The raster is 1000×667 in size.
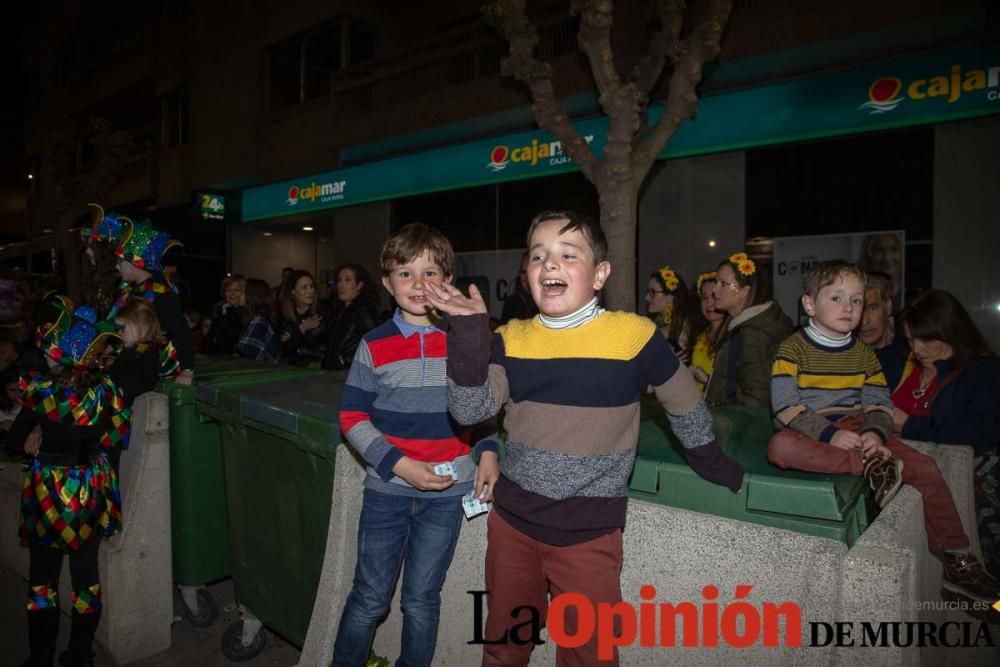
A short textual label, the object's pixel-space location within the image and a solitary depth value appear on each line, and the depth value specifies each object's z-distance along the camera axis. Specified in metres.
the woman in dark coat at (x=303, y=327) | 5.96
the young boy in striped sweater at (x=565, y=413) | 1.75
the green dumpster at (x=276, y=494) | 2.80
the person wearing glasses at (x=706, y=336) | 4.43
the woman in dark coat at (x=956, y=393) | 2.91
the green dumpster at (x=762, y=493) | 1.66
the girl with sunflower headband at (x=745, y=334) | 3.54
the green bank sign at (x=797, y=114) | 6.63
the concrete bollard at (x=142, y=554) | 3.26
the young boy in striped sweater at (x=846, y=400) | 2.29
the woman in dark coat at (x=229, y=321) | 6.73
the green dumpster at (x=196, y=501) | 3.58
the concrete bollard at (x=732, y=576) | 1.50
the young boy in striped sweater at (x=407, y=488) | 2.20
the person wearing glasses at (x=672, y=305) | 4.93
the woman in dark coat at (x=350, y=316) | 5.07
